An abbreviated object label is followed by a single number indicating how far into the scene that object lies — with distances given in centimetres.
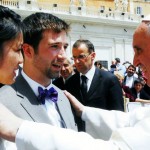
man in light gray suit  190
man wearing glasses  342
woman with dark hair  148
